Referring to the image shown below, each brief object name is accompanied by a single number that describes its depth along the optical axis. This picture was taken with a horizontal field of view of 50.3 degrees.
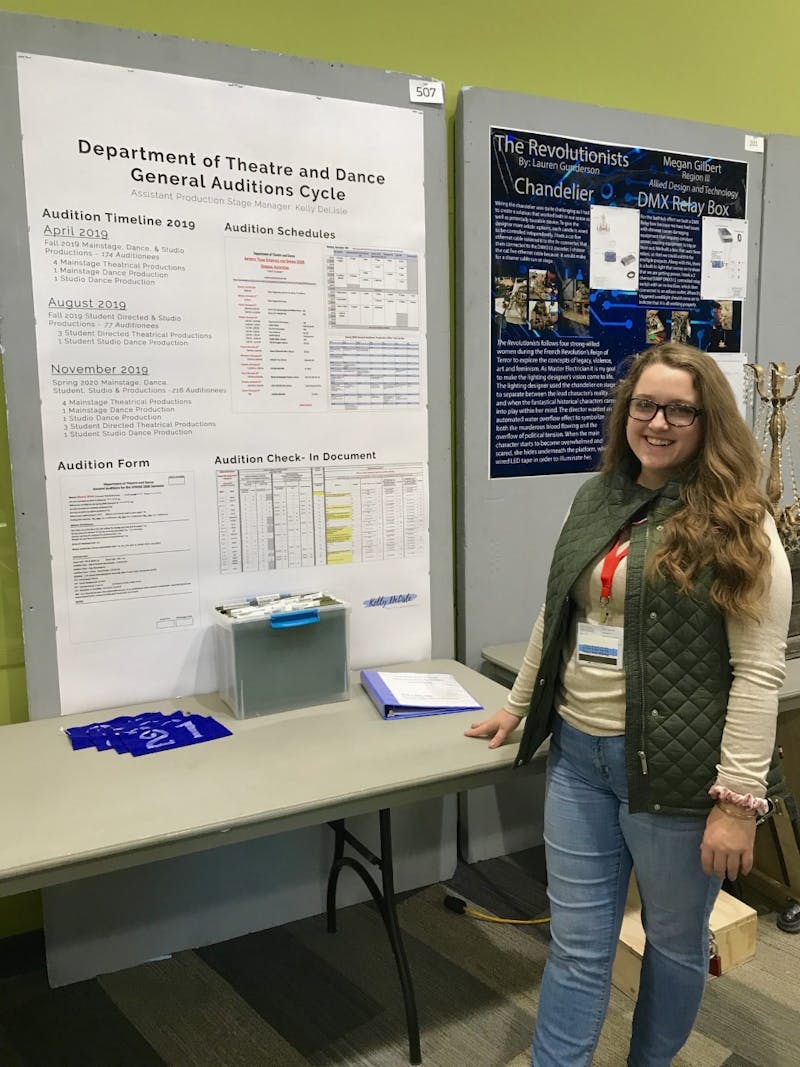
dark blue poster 2.46
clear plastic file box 2.00
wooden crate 2.16
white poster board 1.94
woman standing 1.44
